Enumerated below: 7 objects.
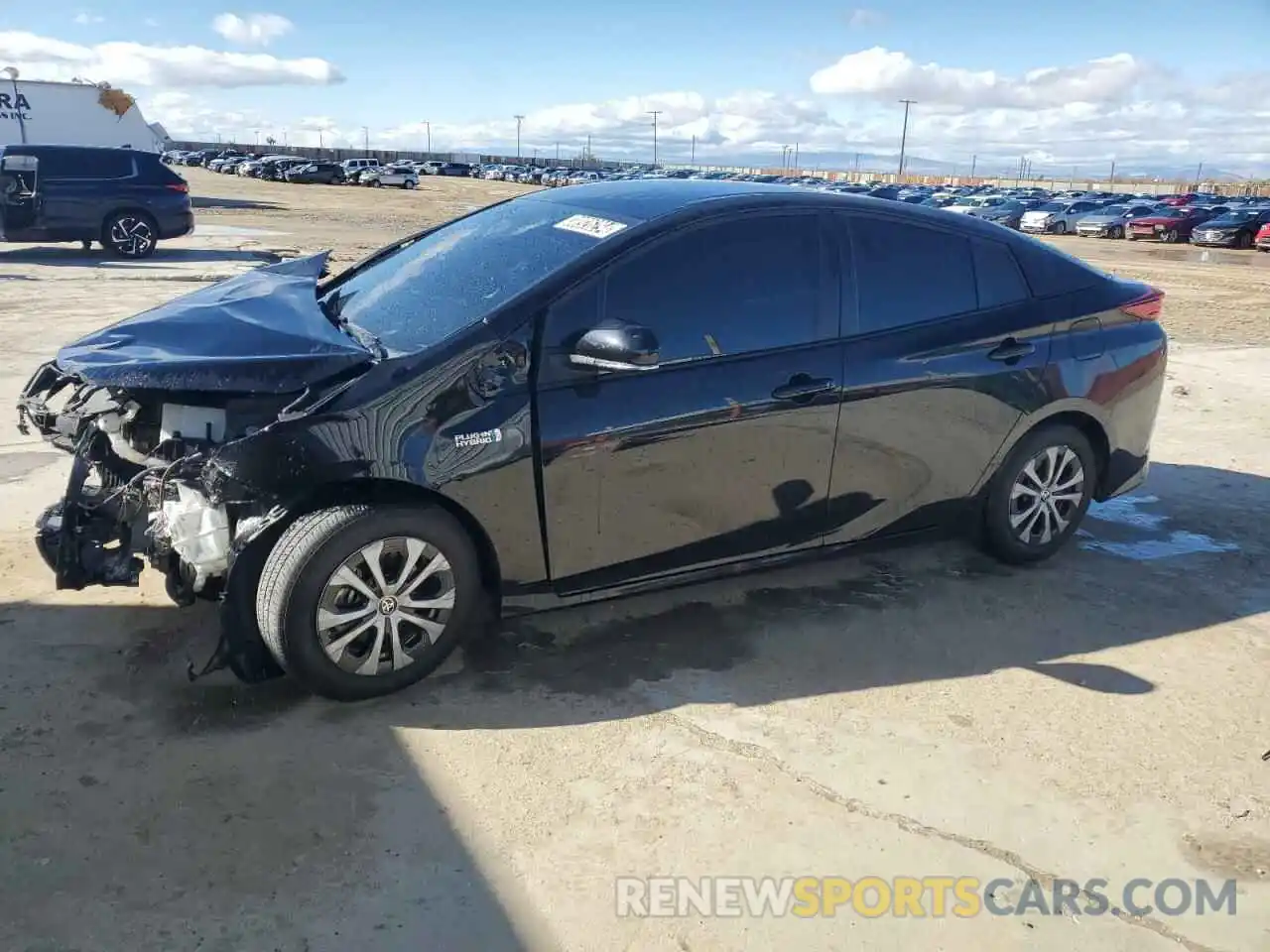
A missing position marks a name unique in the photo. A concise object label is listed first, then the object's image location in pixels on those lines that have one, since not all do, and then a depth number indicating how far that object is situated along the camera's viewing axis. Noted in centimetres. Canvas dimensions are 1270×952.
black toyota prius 322
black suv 1456
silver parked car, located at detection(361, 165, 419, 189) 5181
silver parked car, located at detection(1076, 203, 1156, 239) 3597
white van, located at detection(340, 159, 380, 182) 5532
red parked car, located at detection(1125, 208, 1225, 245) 3441
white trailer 2305
